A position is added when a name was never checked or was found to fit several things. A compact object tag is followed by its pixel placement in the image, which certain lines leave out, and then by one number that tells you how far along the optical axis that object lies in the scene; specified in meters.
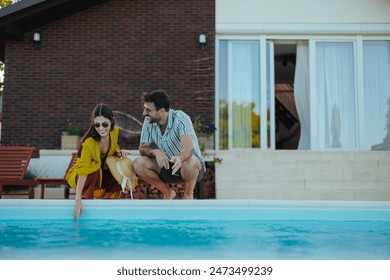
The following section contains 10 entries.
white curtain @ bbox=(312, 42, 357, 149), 9.02
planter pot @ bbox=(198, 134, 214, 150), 8.09
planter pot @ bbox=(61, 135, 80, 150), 8.08
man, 4.76
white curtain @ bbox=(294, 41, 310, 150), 9.16
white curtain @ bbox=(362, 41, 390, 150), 9.05
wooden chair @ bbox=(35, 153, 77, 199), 6.33
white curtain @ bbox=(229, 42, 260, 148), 8.96
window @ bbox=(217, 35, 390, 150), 8.96
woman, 4.43
